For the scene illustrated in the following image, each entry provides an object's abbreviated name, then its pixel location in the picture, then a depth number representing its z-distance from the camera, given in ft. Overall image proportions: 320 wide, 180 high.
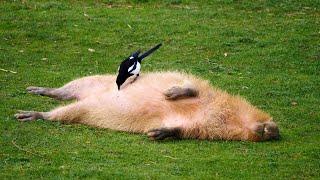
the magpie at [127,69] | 58.65
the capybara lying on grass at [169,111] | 52.44
